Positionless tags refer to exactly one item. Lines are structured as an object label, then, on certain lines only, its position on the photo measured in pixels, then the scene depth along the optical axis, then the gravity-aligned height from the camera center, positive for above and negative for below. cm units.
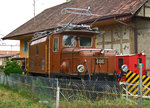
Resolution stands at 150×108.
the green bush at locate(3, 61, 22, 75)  1523 -52
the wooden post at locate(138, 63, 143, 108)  677 -86
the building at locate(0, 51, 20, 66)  5962 +51
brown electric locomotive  946 +19
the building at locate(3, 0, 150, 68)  1468 +247
